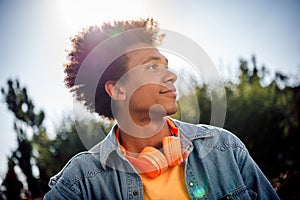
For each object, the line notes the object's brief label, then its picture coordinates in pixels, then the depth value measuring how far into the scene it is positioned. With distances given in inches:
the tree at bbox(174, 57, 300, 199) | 362.6
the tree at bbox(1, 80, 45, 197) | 339.9
